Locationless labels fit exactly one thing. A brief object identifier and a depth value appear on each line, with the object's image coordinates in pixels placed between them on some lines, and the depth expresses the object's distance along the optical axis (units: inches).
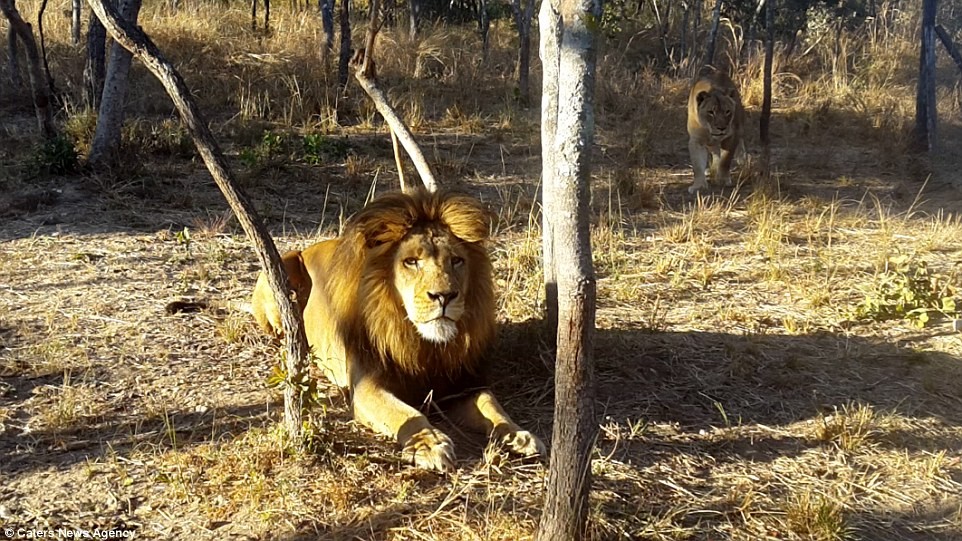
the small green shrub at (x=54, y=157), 306.5
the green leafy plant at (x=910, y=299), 216.1
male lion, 151.1
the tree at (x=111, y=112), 309.3
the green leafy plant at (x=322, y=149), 358.3
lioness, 362.6
